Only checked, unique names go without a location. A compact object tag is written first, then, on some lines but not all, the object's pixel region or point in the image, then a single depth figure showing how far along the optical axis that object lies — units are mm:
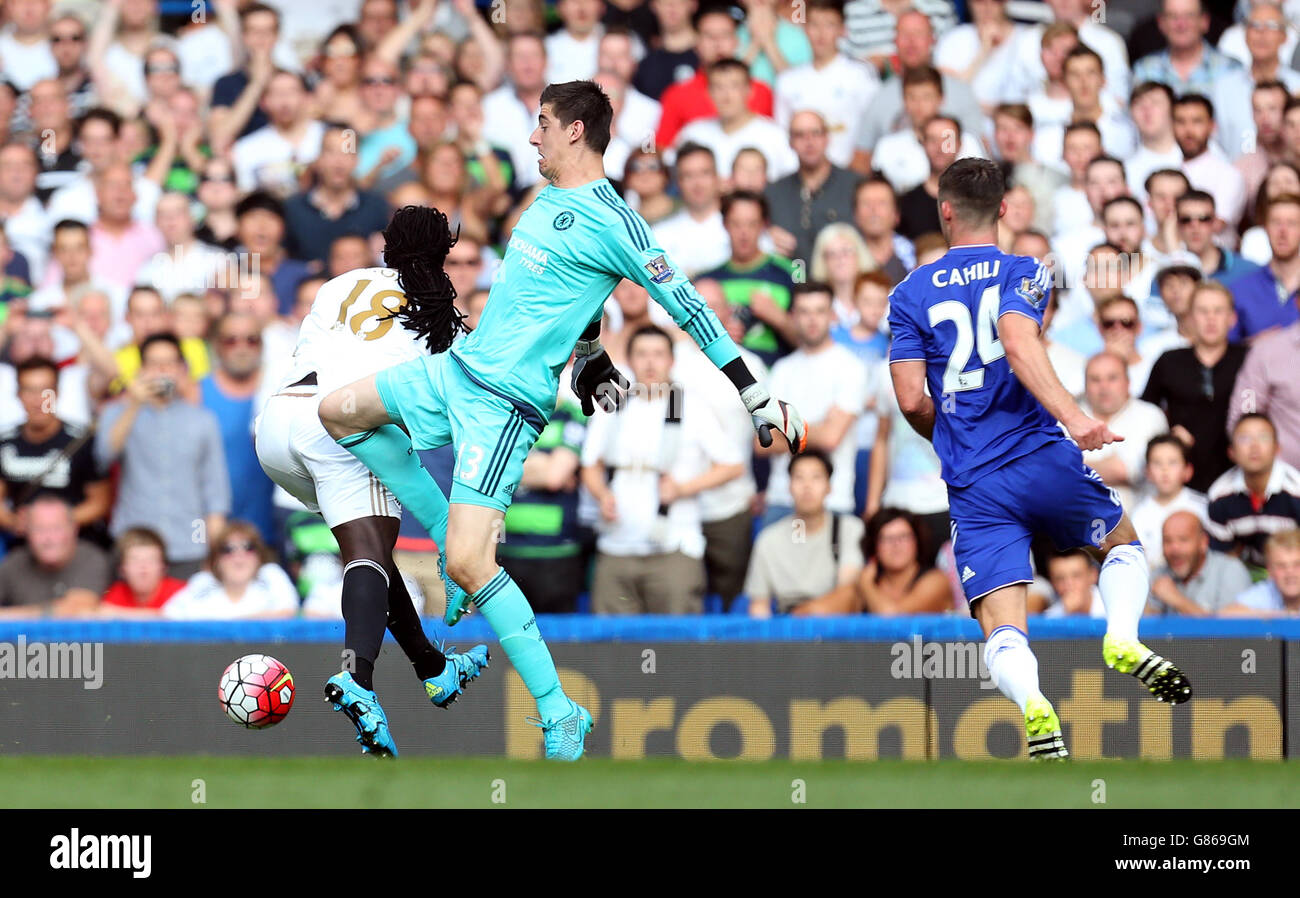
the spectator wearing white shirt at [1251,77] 10867
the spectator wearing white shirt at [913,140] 10617
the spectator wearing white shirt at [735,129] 10891
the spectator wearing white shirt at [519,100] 11258
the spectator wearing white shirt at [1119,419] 9211
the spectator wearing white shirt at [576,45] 11578
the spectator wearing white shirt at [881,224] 10203
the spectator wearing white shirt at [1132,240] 9992
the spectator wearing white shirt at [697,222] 10320
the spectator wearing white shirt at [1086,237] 9945
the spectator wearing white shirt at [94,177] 11266
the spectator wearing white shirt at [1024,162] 10383
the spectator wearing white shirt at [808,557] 9086
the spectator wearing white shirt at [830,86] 11148
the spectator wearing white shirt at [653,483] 9227
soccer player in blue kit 6285
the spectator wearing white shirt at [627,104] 11172
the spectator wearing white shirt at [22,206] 11164
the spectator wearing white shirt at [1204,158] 10547
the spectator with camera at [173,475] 9641
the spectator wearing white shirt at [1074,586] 8898
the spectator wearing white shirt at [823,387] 9516
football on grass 6754
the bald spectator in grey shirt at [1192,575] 8898
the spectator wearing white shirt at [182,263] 10734
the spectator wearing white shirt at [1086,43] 11188
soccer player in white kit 6699
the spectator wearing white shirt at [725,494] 9336
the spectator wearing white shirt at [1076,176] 10367
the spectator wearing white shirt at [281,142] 11391
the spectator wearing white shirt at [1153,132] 10695
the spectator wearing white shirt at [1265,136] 10555
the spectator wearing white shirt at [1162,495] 9023
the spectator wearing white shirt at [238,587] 9266
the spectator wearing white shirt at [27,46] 12242
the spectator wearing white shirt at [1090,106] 10789
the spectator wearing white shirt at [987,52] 11258
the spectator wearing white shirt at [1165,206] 10203
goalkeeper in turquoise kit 6262
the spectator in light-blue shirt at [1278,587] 8719
